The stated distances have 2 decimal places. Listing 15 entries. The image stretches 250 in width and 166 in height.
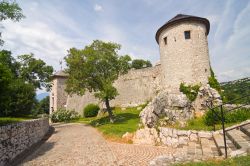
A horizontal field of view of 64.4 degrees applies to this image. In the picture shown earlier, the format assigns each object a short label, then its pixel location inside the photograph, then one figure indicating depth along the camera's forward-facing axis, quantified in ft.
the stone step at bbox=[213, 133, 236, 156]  19.59
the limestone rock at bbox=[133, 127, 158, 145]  32.69
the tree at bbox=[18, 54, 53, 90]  82.08
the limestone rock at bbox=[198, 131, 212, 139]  27.43
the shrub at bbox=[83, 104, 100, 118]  102.94
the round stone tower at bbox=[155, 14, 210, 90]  55.72
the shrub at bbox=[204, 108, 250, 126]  33.53
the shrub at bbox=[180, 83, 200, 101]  49.89
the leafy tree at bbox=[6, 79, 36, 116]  59.93
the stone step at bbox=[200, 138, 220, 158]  20.09
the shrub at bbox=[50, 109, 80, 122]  96.86
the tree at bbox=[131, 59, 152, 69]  169.27
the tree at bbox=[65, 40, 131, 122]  62.75
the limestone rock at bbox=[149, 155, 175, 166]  18.49
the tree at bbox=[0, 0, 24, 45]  33.68
